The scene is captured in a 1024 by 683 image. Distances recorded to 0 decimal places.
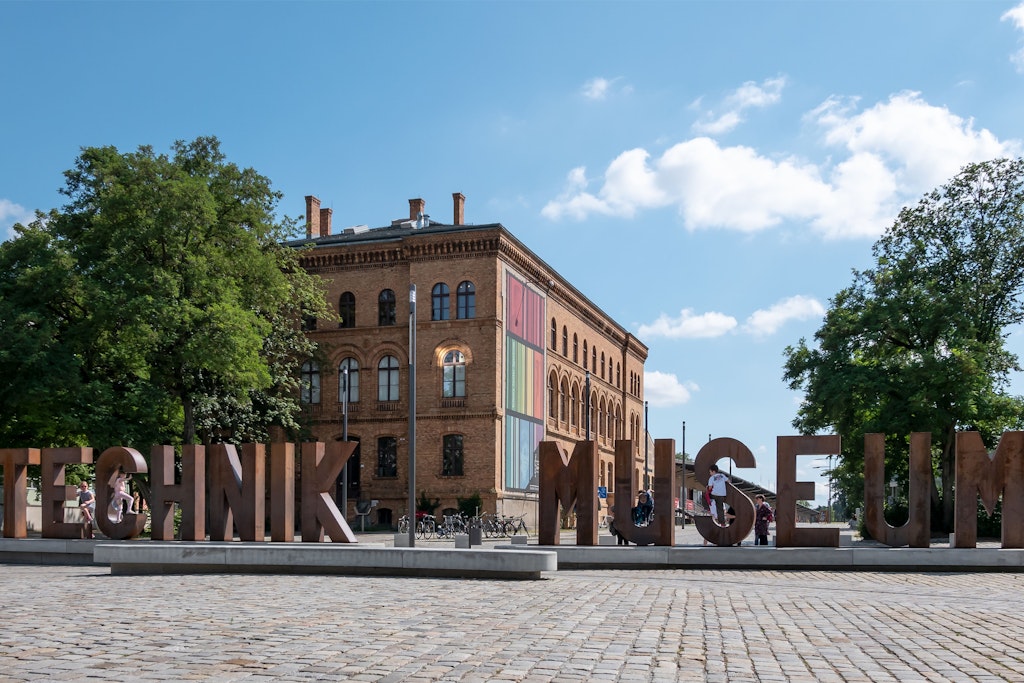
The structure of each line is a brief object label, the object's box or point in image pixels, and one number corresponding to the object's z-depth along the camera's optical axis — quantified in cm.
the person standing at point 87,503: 2558
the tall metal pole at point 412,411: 2223
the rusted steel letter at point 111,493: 2330
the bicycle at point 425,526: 4146
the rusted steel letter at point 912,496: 2080
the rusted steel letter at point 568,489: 2208
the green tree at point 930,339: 3566
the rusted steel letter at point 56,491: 2428
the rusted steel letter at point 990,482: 2069
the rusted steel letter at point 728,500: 2147
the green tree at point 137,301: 3394
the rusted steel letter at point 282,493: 2238
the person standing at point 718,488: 2166
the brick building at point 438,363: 4900
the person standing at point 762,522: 2522
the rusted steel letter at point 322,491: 2116
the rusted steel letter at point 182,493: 2258
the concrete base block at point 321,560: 1642
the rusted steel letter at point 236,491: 2239
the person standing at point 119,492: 2370
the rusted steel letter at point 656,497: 2166
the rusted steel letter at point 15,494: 2491
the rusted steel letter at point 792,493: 2112
